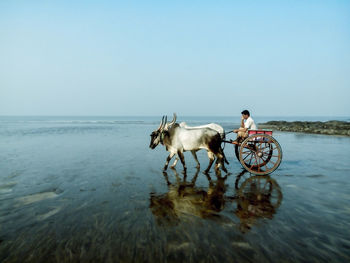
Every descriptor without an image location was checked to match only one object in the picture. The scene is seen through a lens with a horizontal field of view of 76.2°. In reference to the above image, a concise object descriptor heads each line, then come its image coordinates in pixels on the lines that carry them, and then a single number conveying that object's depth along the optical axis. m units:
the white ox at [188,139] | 7.88
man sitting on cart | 7.99
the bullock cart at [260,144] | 7.34
